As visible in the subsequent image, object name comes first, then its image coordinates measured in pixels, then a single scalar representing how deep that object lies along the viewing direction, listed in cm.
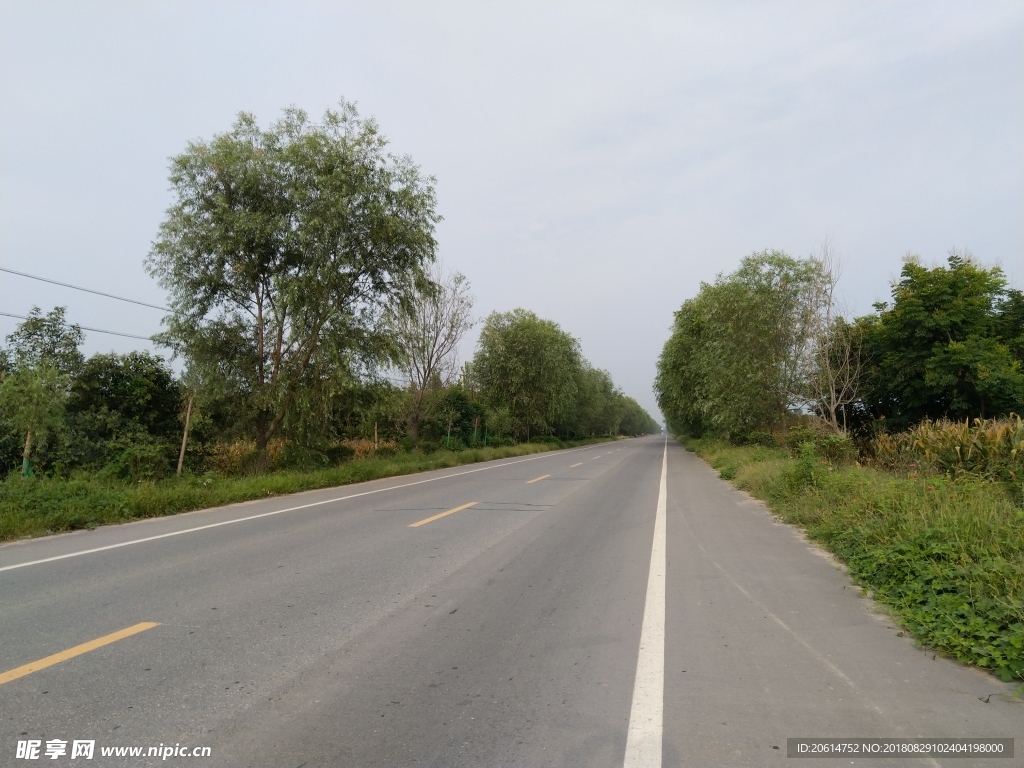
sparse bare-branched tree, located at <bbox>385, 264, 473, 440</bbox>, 2853
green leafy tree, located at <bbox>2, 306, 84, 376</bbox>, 1525
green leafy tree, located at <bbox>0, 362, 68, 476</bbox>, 1215
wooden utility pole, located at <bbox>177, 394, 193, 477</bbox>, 1594
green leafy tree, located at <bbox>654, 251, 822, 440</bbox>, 2545
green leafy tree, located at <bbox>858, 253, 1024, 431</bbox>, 2198
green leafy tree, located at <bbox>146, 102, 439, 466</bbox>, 1752
